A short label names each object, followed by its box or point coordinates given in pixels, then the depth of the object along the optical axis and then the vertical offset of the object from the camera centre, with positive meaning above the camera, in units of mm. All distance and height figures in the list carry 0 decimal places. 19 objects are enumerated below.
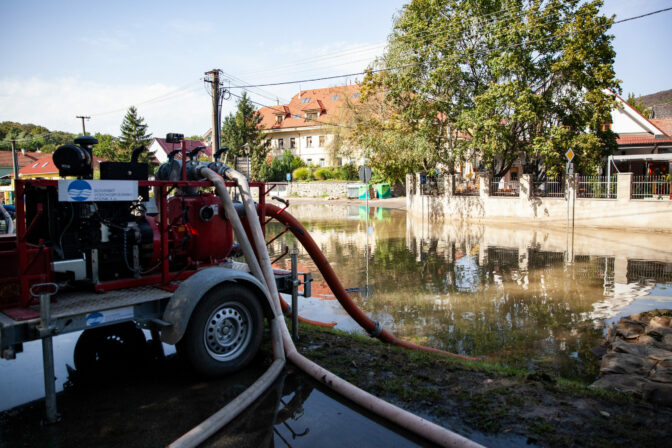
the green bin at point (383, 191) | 47375 -120
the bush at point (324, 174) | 54038 +1877
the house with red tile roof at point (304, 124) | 60125 +8578
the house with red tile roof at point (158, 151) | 67512 +5862
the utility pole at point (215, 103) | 22109 +4254
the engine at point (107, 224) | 4867 -364
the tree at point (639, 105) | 54938 +10042
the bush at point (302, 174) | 55647 +1936
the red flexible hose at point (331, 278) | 6910 -1318
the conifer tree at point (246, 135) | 56438 +6813
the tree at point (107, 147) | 57288 +5850
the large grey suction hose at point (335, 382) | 3582 -1836
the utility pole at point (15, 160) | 40931 +2833
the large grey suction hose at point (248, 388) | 3633 -1836
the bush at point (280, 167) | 54366 +2740
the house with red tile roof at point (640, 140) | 34531 +3512
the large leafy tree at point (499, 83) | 23641 +5835
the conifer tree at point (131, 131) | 60938 +7838
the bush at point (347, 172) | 50875 +1939
